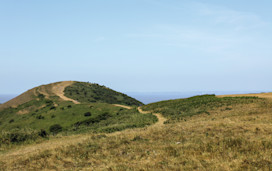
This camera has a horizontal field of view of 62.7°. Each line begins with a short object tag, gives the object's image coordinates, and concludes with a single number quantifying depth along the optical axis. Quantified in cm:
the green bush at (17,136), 3021
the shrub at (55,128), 5388
